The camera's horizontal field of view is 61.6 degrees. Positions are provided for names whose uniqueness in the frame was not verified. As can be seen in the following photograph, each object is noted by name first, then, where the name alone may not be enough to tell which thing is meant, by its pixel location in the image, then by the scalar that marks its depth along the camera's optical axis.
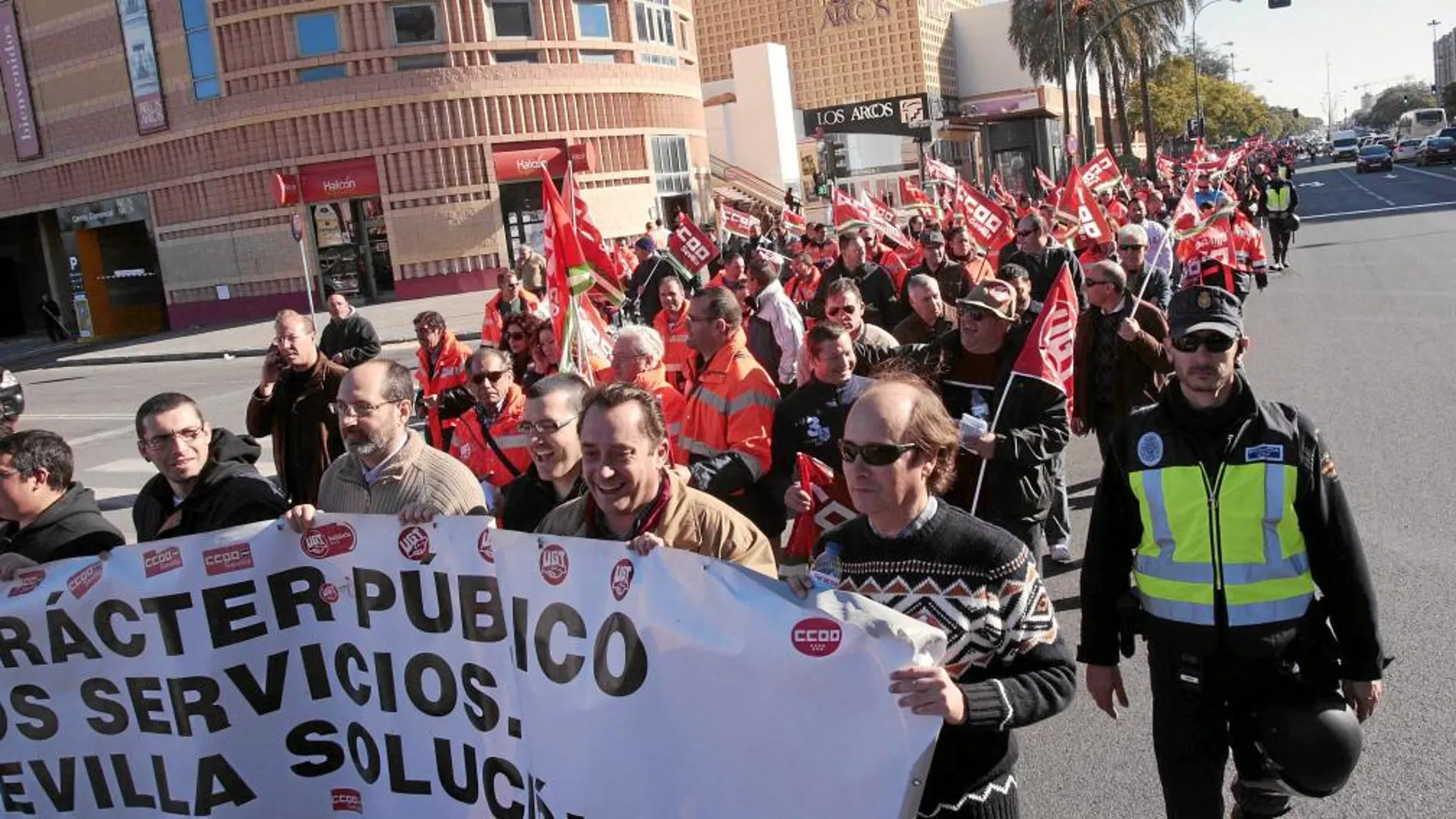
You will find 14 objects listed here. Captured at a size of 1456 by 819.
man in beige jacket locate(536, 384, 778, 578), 3.42
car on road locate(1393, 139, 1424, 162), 63.85
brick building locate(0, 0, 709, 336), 33.19
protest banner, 2.82
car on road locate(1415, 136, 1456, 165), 57.75
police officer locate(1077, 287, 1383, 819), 3.22
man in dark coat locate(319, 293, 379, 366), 9.95
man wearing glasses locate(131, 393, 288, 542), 4.43
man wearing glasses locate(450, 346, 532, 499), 6.00
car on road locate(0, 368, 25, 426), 6.96
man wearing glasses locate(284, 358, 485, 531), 4.25
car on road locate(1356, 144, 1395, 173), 57.97
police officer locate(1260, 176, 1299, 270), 20.95
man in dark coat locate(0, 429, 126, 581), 4.31
